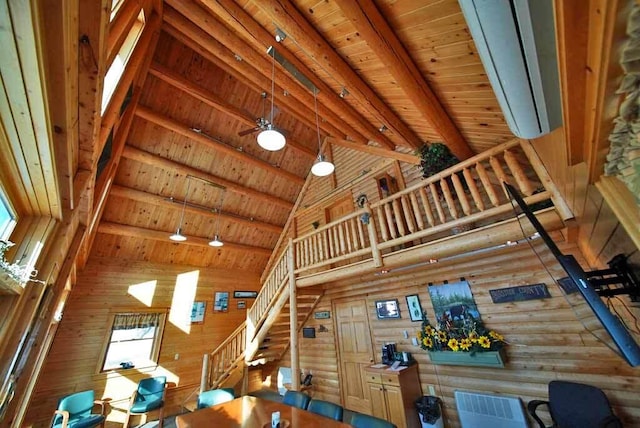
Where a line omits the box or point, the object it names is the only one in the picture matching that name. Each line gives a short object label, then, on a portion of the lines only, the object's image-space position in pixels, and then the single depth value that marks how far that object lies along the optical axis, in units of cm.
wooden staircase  280
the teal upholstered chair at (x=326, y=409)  291
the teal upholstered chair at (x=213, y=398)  390
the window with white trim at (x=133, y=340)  605
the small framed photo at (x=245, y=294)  844
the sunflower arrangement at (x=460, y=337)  355
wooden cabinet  390
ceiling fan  417
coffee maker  455
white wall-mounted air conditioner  82
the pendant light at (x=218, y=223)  741
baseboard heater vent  339
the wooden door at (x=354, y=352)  507
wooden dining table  264
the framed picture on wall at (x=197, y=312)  734
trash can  372
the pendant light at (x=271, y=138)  348
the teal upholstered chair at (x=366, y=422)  242
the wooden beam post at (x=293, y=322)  465
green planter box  346
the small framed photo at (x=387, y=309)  486
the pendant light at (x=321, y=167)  432
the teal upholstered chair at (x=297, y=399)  346
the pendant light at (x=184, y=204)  673
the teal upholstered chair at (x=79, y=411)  433
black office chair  276
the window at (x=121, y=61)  250
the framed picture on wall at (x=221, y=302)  788
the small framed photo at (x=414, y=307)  454
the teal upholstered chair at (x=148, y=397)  495
